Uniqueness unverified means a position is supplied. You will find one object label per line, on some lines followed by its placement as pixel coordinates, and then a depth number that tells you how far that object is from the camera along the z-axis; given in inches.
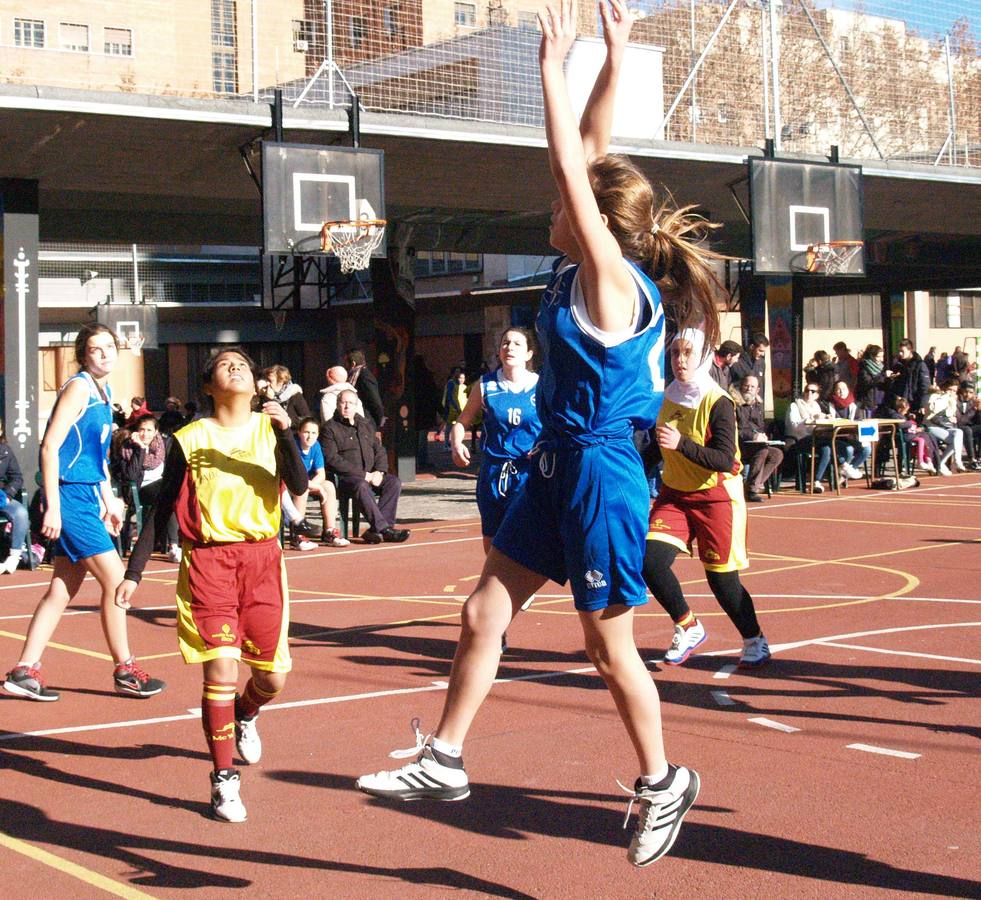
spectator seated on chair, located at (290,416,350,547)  568.1
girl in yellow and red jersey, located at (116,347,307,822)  212.2
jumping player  166.4
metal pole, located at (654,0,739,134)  806.9
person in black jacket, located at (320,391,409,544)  603.2
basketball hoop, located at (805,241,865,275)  806.5
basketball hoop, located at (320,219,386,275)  654.5
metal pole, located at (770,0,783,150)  823.7
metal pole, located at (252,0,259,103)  676.1
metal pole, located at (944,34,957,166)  955.3
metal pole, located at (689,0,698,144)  826.2
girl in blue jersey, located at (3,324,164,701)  286.5
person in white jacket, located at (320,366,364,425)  619.8
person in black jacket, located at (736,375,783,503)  719.1
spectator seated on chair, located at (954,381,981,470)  936.9
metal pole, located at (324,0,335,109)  670.5
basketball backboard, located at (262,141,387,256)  632.4
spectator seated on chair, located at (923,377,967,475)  901.8
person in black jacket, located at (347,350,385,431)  700.7
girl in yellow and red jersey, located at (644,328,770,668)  300.7
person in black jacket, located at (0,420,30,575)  537.3
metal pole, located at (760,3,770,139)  834.8
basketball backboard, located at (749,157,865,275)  788.6
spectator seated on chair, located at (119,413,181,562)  572.7
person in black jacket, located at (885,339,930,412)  909.8
